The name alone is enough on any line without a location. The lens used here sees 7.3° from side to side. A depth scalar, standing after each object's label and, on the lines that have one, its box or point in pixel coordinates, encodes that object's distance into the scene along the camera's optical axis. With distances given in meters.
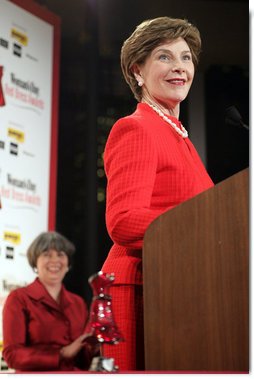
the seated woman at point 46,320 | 5.27
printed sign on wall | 7.42
